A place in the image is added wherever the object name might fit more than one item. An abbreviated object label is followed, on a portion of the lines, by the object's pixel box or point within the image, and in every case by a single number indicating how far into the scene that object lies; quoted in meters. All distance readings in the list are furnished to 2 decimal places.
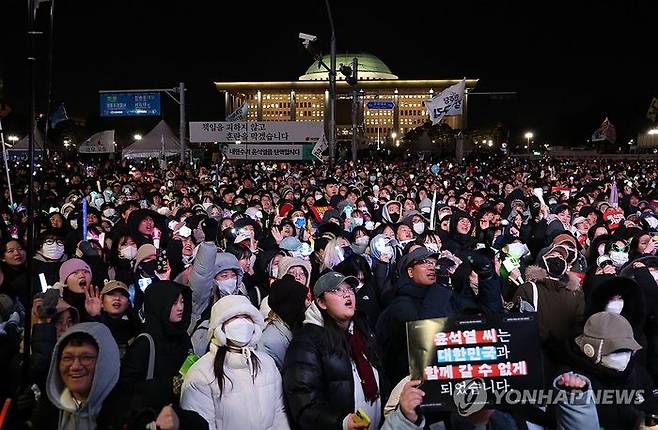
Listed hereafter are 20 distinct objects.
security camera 19.12
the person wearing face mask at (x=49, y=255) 6.39
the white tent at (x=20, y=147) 28.11
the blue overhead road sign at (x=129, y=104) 29.50
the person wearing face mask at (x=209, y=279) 4.79
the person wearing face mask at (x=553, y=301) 4.57
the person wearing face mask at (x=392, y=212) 10.82
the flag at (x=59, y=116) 23.53
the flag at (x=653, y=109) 22.64
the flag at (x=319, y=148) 21.77
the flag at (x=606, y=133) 31.77
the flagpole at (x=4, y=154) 8.88
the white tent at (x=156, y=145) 27.61
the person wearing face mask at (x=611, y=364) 3.37
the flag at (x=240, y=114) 26.62
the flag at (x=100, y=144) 26.41
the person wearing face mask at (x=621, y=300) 4.37
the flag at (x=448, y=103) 22.80
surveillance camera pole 20.72
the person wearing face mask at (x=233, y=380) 3.22
